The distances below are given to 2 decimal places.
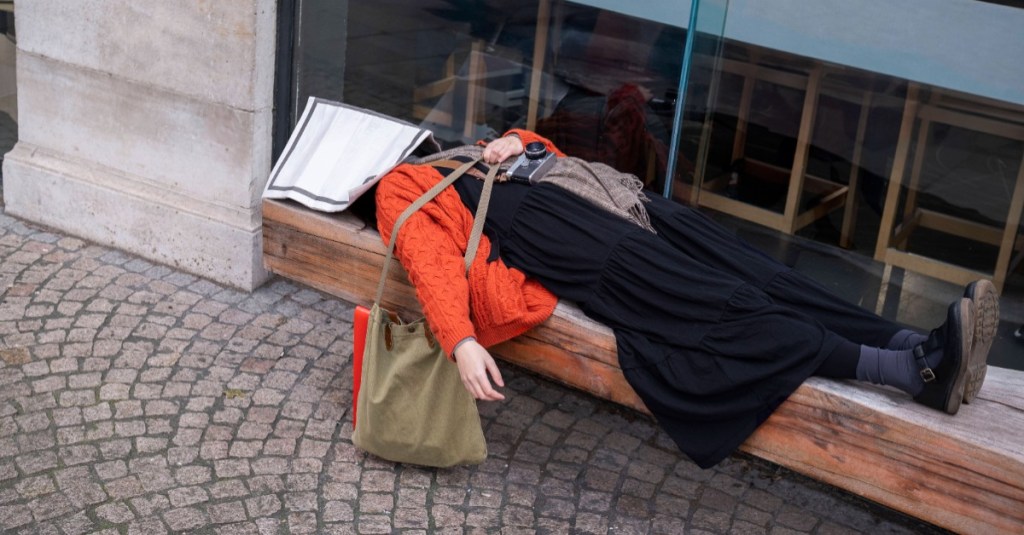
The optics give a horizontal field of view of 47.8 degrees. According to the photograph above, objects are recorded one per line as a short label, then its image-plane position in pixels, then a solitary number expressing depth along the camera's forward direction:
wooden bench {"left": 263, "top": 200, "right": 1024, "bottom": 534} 3.25
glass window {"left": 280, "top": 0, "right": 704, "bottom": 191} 5.02
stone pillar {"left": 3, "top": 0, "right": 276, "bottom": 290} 5.09
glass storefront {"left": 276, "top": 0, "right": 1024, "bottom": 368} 4.43
